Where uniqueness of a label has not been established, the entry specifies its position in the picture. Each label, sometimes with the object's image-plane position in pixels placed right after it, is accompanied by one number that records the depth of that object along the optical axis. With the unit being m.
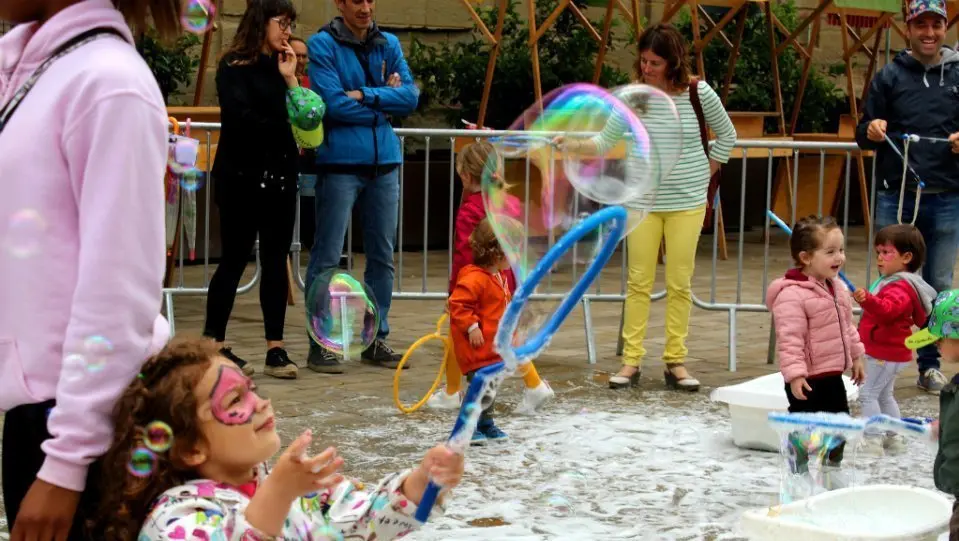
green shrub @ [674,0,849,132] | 13.45
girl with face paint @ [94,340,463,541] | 2.23
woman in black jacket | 6.77
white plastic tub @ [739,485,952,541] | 4.12
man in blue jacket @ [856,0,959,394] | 7.07
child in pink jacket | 5.38
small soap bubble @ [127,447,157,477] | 2.22
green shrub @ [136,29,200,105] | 10.51
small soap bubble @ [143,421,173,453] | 2.25
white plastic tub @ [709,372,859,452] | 5.73
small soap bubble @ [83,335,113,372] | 2.09
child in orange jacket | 5.58
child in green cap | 3.81
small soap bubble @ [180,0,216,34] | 3.05
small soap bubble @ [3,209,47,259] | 2.14
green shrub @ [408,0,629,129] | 12.16
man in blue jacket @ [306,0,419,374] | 7.12
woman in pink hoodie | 2.10
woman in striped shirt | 6.66
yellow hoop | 6.04
